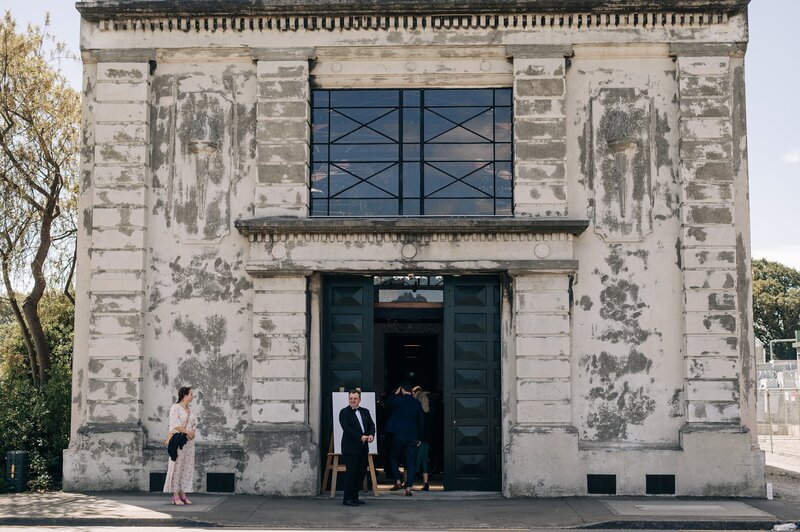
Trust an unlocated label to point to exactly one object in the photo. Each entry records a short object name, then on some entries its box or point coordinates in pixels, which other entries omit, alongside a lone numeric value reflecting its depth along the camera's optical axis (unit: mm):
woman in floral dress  14391
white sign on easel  15461
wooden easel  15477
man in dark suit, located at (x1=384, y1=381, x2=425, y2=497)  16359
